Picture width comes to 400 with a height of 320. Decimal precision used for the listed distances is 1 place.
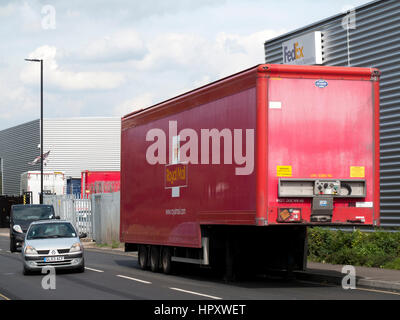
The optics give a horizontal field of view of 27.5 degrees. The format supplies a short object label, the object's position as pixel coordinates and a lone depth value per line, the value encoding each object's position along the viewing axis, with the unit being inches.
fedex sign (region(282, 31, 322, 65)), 1359.5
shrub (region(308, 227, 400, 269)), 871.1
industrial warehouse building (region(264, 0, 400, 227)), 1169.4
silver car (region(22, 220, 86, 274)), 878.4
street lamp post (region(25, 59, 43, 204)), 2070.9
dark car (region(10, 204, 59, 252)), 1439.5
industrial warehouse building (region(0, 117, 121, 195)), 3897.6
